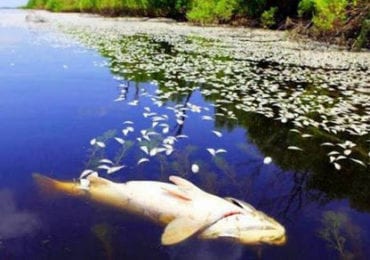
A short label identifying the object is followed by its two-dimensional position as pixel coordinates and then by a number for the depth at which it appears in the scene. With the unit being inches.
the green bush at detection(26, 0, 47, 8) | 2853.8
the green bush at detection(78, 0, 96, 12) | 2043.6
